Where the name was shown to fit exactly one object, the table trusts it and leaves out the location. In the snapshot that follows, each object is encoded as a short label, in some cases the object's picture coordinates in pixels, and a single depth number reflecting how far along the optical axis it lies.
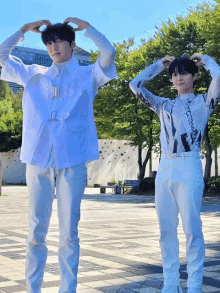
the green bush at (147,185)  25.82
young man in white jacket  3.60
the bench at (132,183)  25.23
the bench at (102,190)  26.81
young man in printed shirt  3.77
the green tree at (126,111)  26.69
